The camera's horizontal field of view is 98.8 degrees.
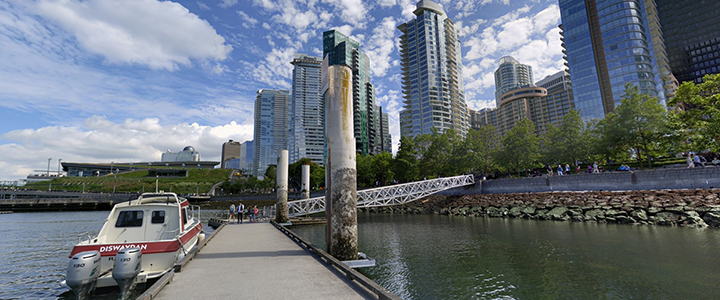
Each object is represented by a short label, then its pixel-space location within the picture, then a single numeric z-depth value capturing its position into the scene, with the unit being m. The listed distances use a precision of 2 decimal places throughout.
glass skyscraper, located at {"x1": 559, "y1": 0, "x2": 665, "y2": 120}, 94.75
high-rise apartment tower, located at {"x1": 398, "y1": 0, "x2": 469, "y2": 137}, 140.88
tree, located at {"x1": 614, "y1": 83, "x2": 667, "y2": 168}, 37.69
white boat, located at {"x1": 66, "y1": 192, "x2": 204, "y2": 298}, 9.70
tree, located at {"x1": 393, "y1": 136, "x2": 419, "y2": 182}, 64.06
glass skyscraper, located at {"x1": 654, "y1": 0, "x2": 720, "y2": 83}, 129.38
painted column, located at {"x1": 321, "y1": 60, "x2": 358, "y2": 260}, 12.95
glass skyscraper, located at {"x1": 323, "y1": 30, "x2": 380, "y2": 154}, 175.52
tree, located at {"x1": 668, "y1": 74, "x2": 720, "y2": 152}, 30.64
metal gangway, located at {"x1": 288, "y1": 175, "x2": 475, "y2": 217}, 39.34
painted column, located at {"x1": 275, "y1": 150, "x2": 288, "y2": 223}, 31.86
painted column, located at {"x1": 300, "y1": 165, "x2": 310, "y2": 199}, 44.42
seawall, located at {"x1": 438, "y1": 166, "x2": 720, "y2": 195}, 28.09
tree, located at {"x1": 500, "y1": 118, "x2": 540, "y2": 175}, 52.38
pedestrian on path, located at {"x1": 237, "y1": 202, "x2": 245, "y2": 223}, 32.57
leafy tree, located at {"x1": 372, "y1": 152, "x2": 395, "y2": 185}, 71.11
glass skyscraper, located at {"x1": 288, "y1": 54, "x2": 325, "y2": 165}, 195.51
